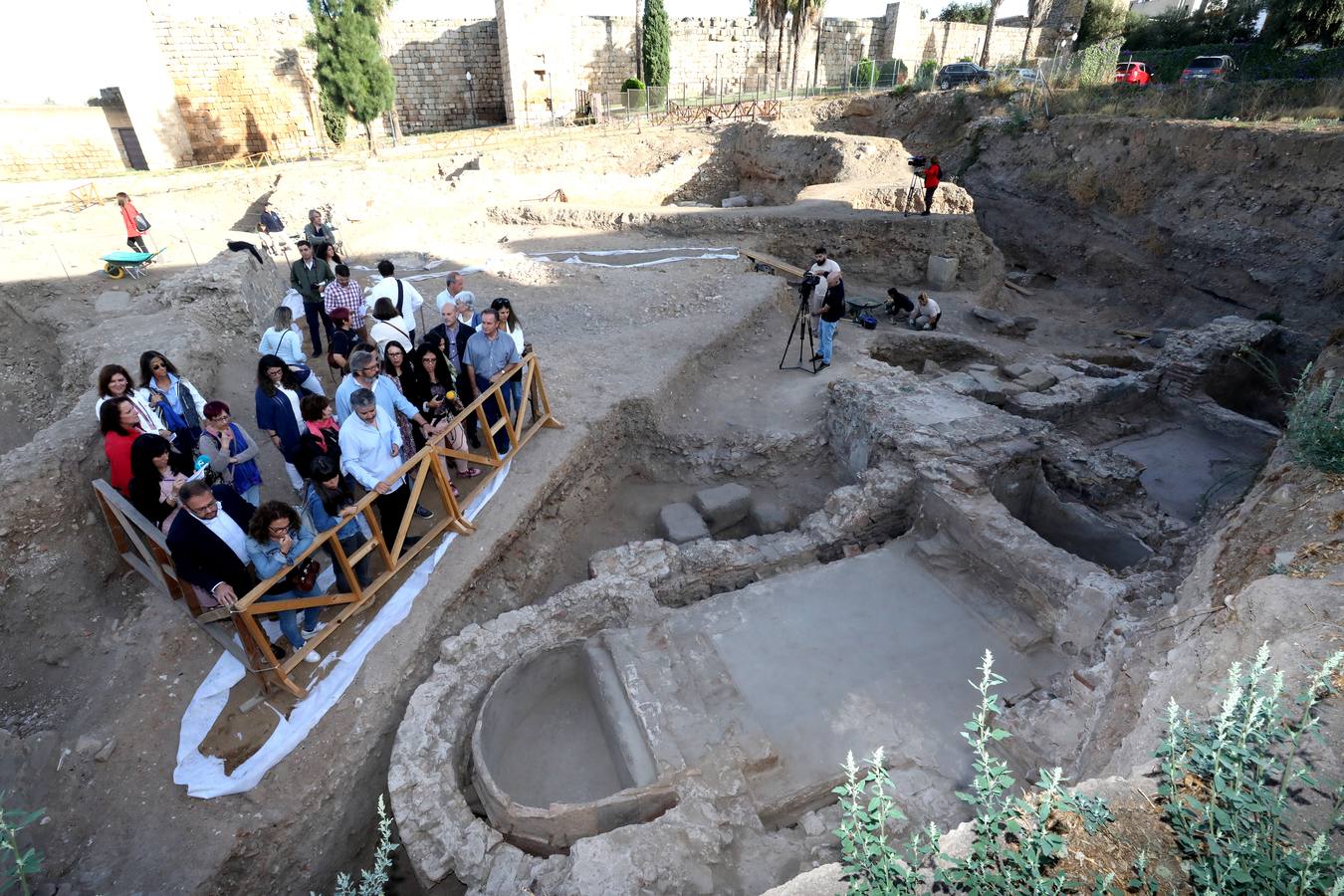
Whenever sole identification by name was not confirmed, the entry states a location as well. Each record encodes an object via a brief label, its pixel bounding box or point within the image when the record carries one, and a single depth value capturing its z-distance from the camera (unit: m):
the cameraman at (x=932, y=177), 15.15
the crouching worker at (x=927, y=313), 12.68
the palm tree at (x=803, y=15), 29.02
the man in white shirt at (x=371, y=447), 5.09
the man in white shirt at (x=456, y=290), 7.49
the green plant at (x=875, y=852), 1.92
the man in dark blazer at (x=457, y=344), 6.93
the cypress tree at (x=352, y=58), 21.23
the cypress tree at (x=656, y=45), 29.47
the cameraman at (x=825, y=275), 9.22
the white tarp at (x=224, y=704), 4.20
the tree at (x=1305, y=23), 18.50
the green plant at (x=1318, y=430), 4.10
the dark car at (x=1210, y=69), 19.55
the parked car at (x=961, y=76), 26.91
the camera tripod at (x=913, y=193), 16.23
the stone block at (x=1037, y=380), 10.02
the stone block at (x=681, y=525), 7.13
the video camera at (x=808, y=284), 9.23
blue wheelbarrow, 10.77
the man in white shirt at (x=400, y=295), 7.35
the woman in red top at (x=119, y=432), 4.98
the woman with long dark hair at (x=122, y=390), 5.09
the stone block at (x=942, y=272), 15.09
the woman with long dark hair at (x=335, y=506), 4.80
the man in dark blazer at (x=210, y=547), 4.12
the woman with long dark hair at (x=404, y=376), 6.10
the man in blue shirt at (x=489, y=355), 6.81
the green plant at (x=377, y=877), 3.34
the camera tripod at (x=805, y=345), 9.44
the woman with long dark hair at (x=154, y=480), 4.80
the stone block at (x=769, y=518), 7.69
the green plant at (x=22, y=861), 2.14
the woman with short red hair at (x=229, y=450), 5.24
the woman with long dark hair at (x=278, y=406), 5.48
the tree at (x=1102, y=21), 29.00
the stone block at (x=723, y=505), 7.57
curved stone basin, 4.19
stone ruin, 4.06
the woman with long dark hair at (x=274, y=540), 4.29
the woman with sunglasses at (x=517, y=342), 7.03
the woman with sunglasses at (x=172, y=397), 5.62
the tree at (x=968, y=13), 39.03
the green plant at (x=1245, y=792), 1.75
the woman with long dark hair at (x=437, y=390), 6.39
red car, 22.39
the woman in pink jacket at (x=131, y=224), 11.22
